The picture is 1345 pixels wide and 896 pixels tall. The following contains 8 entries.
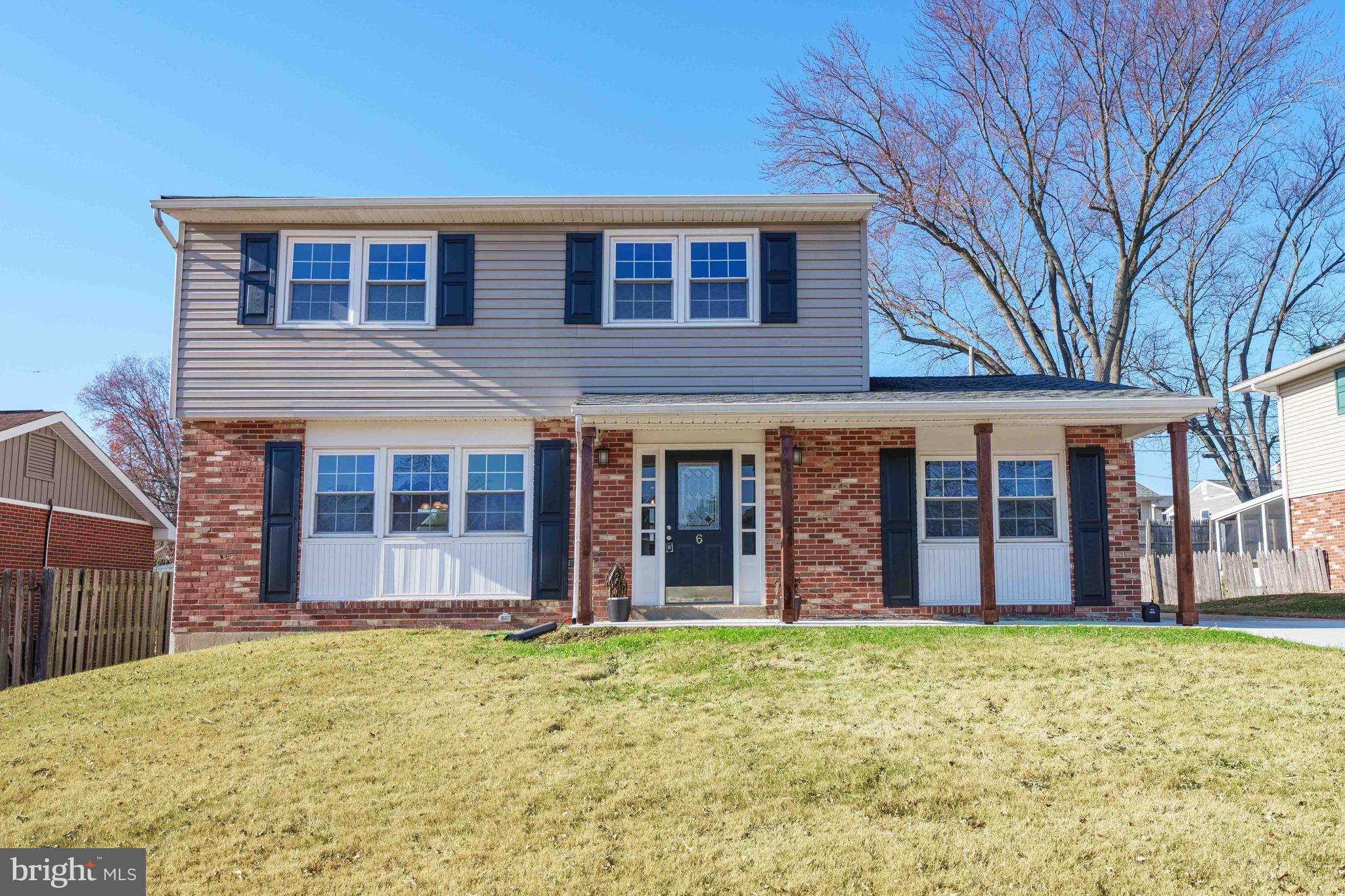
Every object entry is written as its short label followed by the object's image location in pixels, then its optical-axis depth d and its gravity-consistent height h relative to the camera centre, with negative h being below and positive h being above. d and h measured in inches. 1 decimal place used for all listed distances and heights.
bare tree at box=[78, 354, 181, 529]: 1435.8 +176.4
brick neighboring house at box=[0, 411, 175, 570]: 602.9 +35.1
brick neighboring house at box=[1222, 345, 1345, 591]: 741.9 +84.9
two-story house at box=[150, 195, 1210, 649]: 469.4 +55.3
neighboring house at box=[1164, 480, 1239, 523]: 2038.6 +127.7
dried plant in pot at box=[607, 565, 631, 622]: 435.5 -17.3
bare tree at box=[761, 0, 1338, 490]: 830.5 +349.6
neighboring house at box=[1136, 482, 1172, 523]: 1378.3 +79.2
